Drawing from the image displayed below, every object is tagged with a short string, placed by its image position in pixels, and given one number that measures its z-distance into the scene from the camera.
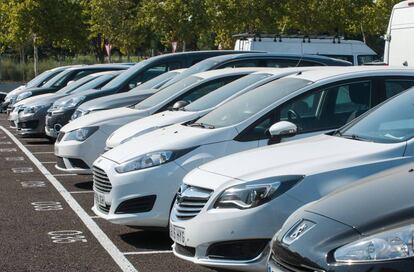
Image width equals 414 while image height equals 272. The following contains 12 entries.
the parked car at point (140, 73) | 15.04
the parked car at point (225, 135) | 7.40
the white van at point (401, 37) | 14.59
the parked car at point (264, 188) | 5.73
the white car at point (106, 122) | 10.80
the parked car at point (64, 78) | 21.21
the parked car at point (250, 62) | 12.71
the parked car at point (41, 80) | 24.48
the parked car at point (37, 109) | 17.44
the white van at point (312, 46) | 21.25
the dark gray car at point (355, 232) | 3.79
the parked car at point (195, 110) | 9.29
